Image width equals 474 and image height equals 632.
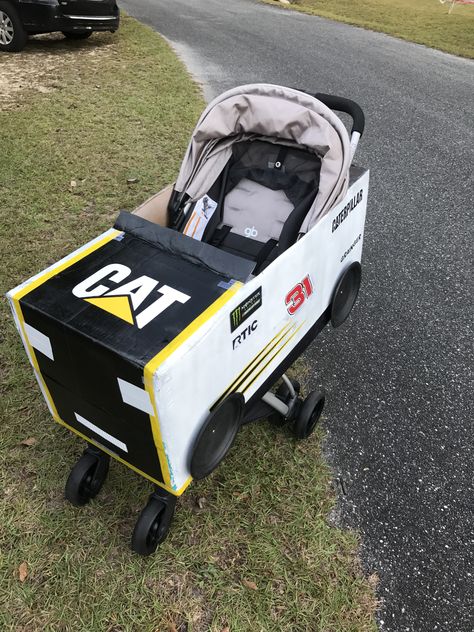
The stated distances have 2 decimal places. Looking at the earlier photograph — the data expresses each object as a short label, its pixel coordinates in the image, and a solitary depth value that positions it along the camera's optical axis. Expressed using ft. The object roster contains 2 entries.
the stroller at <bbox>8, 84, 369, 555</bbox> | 5.49
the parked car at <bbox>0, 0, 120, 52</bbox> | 23.26
